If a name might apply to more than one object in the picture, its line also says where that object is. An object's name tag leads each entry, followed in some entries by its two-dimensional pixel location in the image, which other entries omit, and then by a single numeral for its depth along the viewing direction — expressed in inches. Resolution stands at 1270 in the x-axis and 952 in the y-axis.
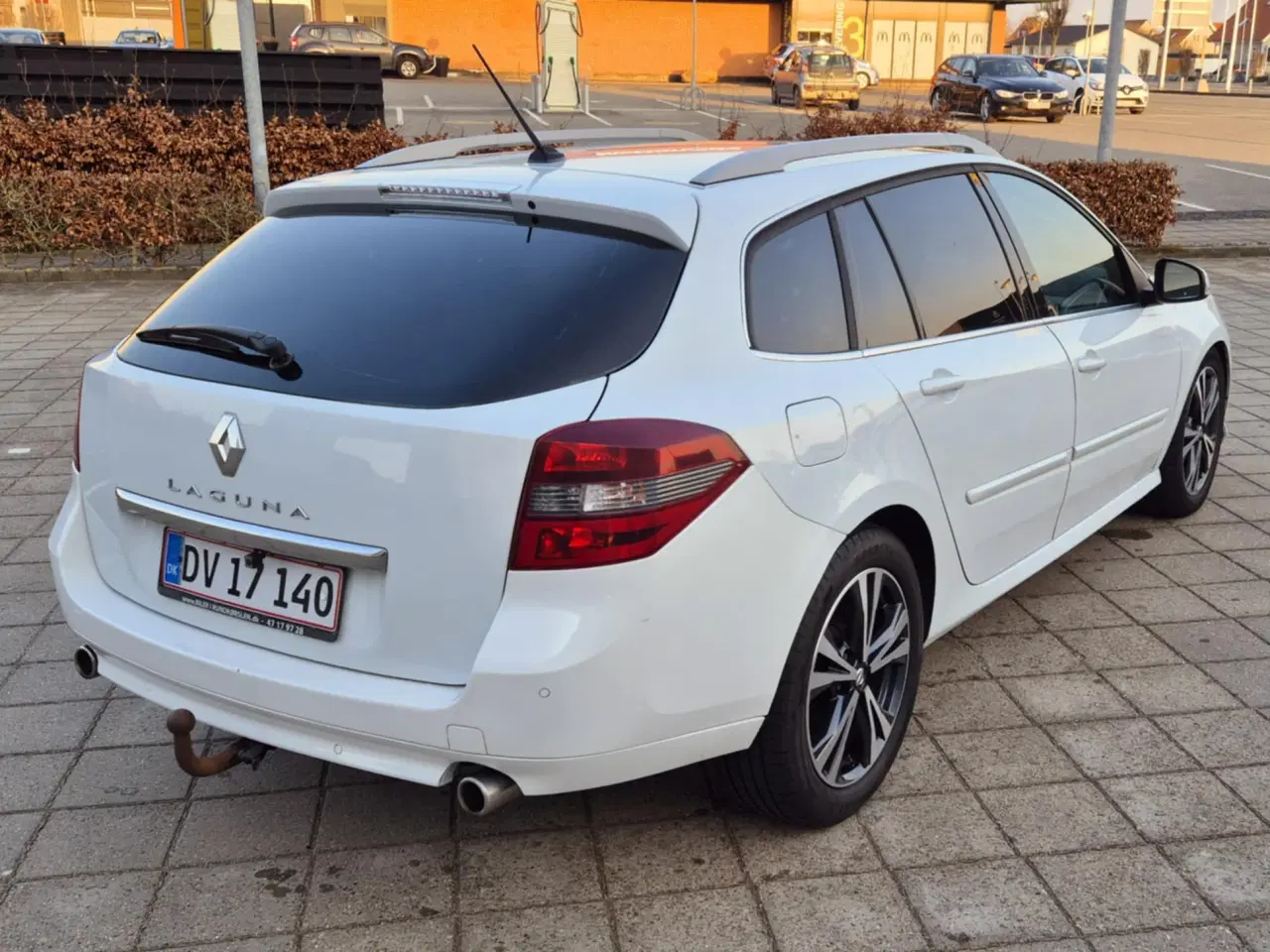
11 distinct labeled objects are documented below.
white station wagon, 99.3
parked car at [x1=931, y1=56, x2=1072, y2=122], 1215.6
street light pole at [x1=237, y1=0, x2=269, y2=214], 420.5
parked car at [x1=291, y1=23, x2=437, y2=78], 1477.6
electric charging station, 943.7
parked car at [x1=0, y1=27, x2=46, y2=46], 1215.2
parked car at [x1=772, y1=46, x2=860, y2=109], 1273.4
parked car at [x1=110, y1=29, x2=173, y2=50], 1139.3
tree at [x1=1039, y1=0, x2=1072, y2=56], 2642.7
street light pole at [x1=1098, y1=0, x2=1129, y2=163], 489.1
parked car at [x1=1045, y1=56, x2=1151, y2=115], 1423.5
